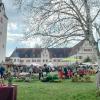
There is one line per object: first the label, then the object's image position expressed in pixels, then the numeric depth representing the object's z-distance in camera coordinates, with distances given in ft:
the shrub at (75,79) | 44.07
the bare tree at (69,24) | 24.85
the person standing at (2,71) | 46.53
